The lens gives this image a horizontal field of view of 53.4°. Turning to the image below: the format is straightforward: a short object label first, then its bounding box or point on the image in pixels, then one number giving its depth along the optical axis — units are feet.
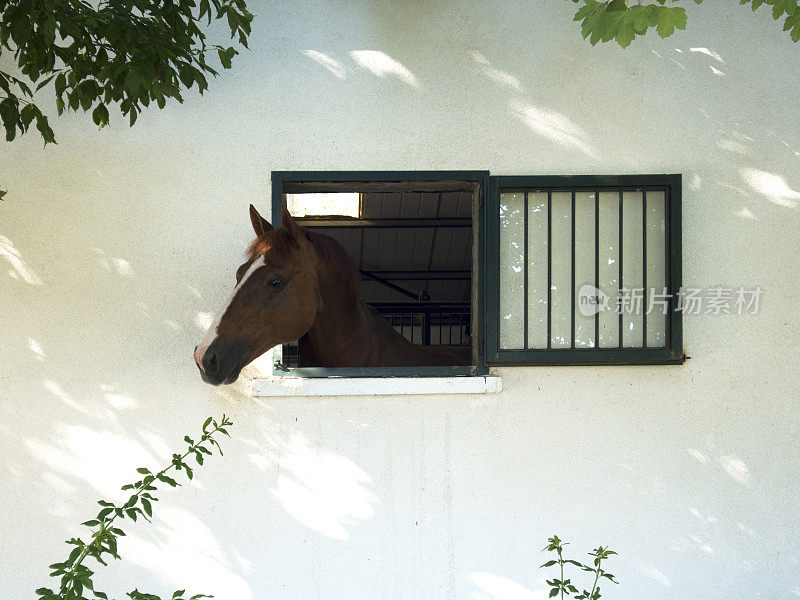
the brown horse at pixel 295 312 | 9.70
